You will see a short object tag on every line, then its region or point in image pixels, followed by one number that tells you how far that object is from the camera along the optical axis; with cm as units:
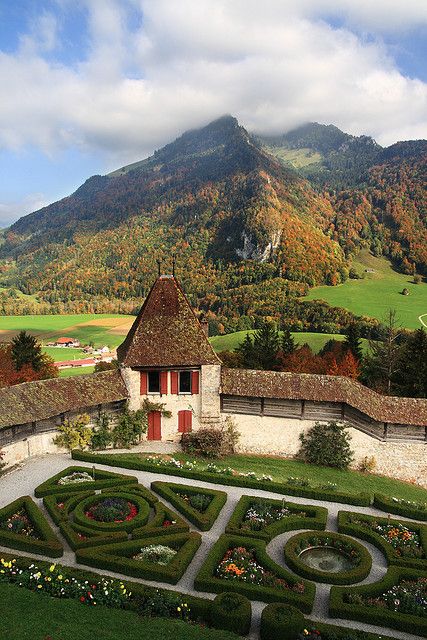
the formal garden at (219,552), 1667
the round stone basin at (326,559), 2033
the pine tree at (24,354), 5344
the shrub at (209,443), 3341
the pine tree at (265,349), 5584
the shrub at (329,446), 3288
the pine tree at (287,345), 6351
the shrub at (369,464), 3288
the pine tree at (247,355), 5499
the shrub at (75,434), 3225
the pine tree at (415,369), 4262
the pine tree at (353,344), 6222
